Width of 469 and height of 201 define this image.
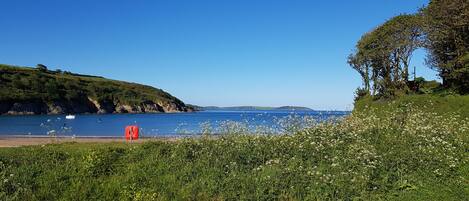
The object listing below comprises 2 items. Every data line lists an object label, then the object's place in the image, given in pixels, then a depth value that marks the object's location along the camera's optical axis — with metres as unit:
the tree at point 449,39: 36.53
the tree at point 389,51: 51.81
